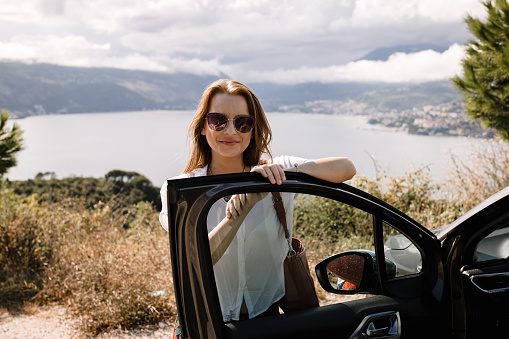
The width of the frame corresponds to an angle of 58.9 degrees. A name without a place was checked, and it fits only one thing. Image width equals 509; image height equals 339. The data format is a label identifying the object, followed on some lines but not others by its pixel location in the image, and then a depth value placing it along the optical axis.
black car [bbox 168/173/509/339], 1.31
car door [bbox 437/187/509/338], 1.51
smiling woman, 1.41
